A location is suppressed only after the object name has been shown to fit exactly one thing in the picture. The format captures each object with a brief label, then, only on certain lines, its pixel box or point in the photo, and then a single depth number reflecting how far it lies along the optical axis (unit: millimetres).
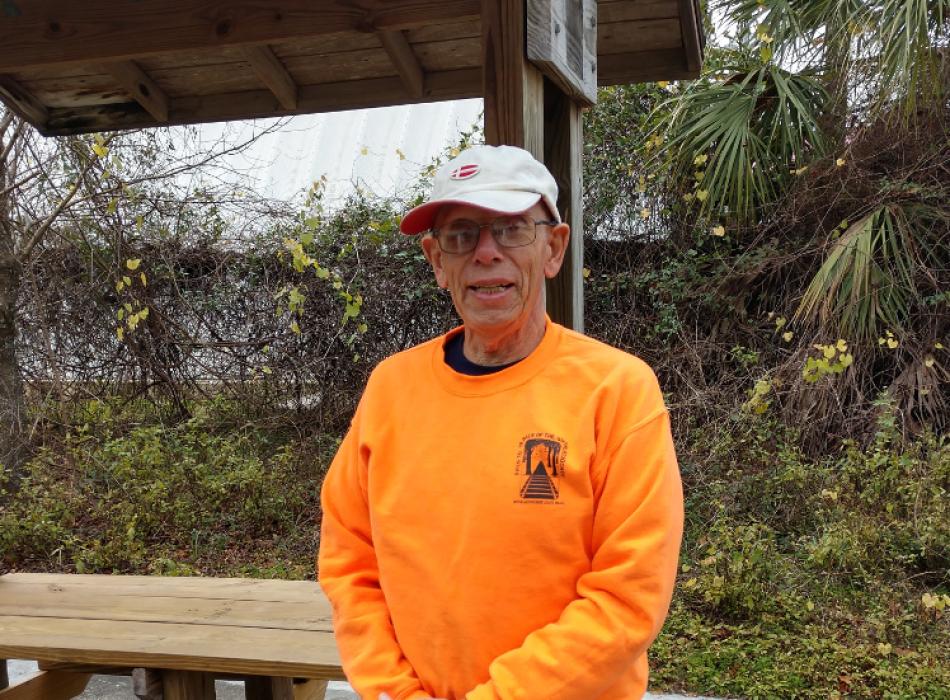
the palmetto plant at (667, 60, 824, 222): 6656
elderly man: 1491
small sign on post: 2238
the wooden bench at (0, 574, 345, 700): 2725
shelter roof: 2639
